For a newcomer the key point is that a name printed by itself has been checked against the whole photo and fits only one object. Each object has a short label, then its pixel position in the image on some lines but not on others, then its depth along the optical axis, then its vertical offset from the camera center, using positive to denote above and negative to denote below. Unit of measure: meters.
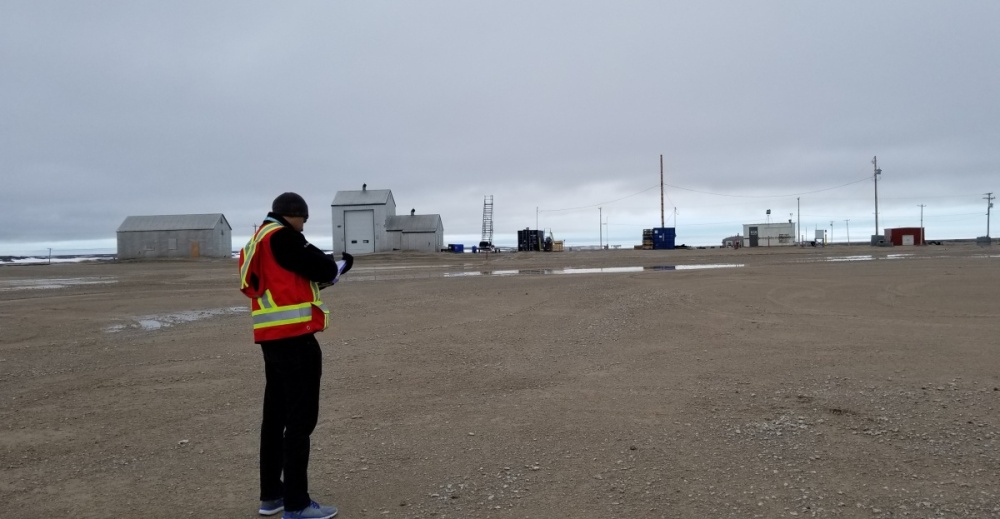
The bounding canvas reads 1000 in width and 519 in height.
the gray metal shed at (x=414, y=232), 62.50 +2.16
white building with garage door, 60.72 +2.80
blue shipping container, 73.88 +1.16
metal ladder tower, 76.12 +3.87
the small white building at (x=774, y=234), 80.19 +1.44
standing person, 3.47 -0.42
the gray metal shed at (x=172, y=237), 56.88 +1.95
